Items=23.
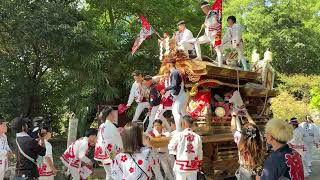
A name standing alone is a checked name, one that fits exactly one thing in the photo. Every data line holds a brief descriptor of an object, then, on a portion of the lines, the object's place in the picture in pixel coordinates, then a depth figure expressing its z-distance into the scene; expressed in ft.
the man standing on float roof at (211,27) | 32.94
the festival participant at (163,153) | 30.04
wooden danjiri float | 31.99
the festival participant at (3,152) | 25.89
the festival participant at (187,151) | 21.67
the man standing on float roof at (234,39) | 35.86
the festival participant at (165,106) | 32.55
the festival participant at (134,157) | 14.36
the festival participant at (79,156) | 24.20
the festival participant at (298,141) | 38.73
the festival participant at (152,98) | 32.42
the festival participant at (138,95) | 33.78
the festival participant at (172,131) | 30.25
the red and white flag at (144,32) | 39.47
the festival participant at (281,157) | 12.10
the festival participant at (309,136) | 42.29
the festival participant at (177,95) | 28.22
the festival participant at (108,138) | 23.70
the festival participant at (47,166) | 22.13
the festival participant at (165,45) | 33.72
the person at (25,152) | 19.08
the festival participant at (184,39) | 34.43
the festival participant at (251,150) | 17.53
